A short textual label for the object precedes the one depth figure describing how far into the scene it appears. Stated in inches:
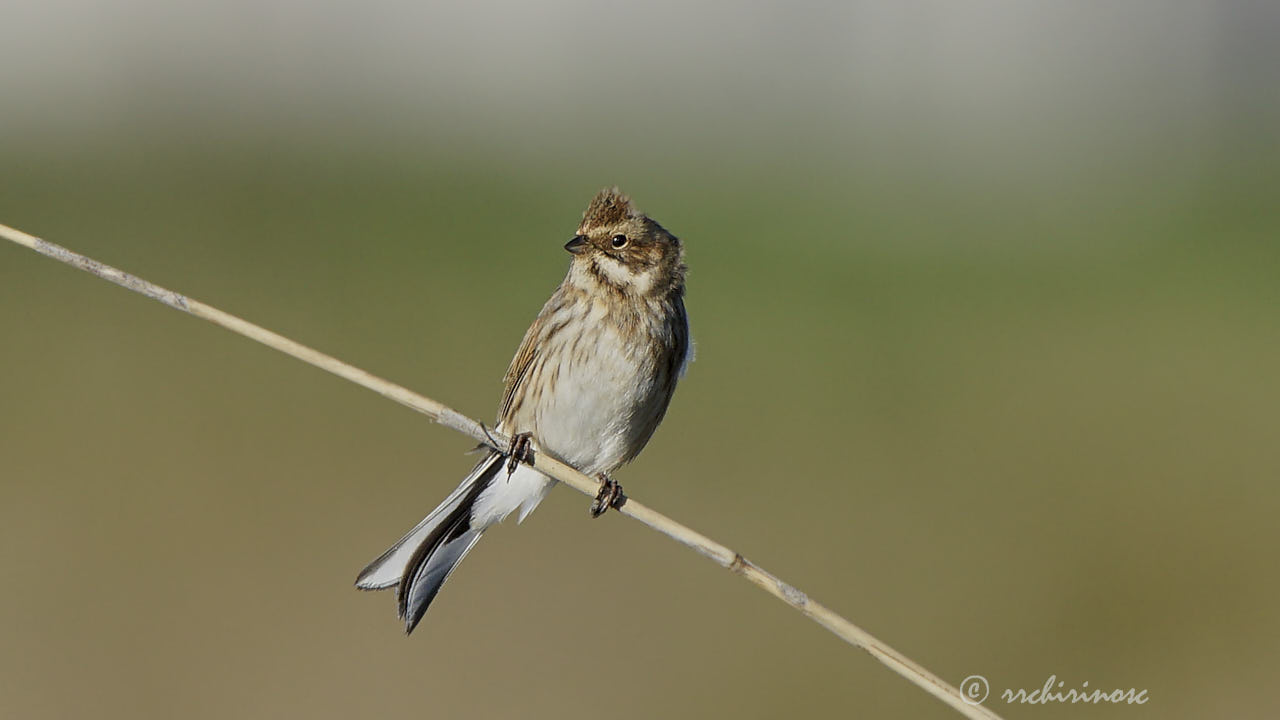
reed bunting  320.2
